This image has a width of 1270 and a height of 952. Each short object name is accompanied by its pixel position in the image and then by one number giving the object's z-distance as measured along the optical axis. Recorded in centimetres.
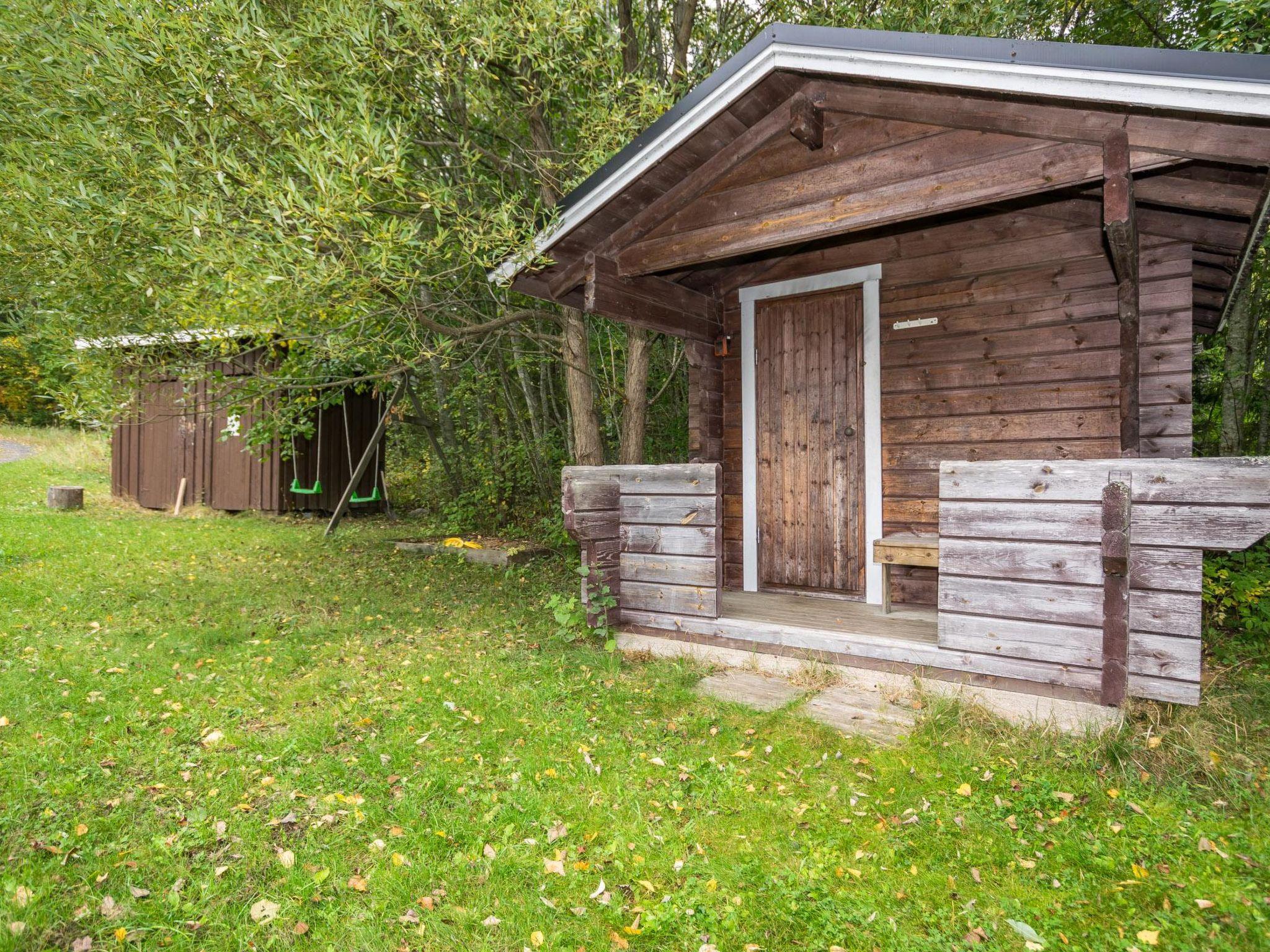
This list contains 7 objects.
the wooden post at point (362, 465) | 842
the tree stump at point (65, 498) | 1149
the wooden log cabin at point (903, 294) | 346
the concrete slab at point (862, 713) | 363
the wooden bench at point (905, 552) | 447
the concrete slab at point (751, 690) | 407
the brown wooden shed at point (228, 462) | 1223
